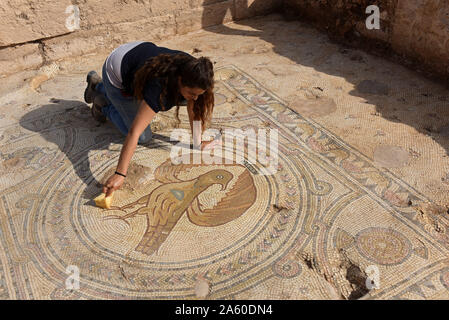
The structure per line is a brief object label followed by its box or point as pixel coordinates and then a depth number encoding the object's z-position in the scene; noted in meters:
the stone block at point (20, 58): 4.25
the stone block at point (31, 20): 4.06
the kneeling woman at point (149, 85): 2.24
